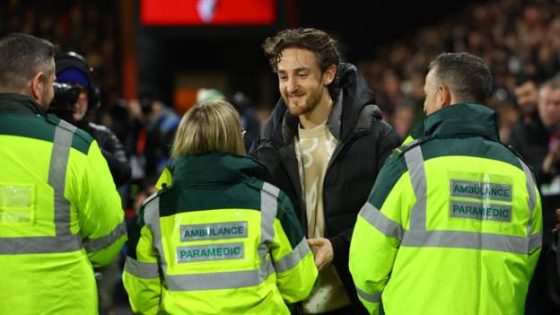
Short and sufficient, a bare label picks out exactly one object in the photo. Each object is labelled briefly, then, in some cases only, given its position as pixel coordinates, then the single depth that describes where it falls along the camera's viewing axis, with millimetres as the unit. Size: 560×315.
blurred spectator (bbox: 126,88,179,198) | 16156
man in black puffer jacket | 7770
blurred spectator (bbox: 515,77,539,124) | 12734
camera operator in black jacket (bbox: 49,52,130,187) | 8461
